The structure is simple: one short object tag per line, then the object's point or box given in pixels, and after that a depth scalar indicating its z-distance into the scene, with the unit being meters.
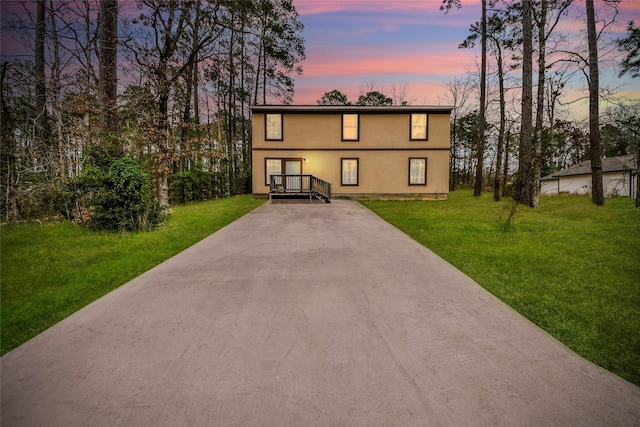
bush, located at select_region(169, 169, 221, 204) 15.55
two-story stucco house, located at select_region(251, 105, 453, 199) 18.31
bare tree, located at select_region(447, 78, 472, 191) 28.91
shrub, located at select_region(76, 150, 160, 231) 7.13
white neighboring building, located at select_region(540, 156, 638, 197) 21.62
